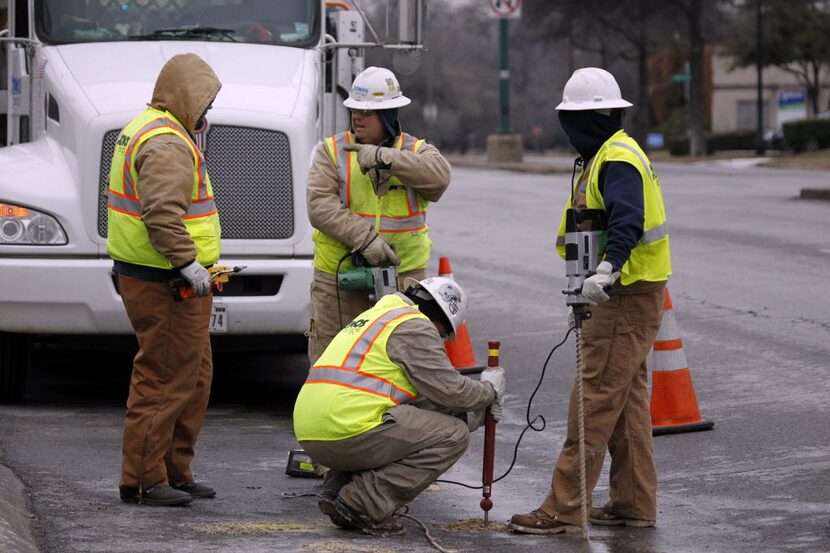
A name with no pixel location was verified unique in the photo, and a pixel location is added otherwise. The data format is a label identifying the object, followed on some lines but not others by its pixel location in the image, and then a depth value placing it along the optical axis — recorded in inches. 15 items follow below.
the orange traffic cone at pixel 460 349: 818.8
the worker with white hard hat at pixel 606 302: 496.7
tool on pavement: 589.9
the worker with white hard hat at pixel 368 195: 571.2
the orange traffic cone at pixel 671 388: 660.1
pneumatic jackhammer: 489.1
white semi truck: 694.5
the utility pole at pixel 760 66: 4035.4
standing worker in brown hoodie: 517.3
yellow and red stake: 514.0
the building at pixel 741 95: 6540.4
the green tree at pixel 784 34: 4803.2
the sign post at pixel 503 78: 3184.1
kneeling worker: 489.4
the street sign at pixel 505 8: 2962.6
